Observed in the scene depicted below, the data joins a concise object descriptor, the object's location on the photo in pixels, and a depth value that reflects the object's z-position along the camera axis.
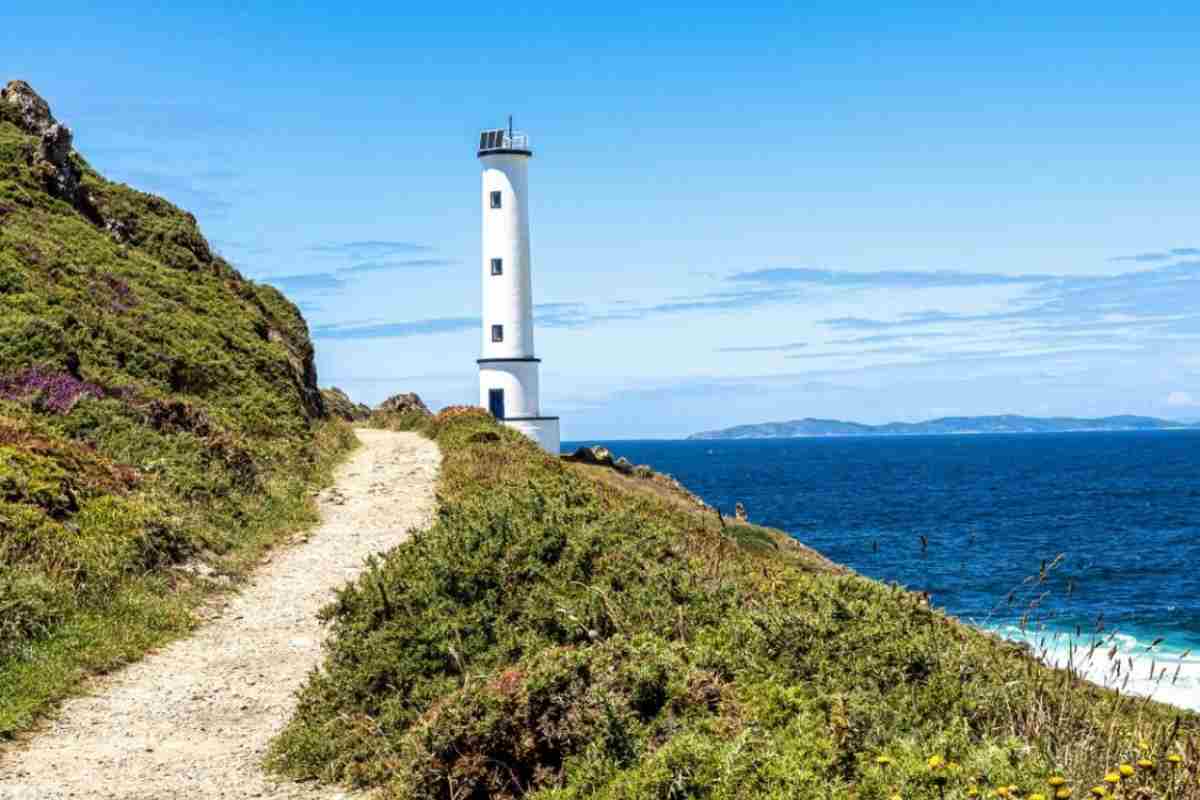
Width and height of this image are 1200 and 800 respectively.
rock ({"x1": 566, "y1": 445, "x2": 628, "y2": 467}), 41.12
